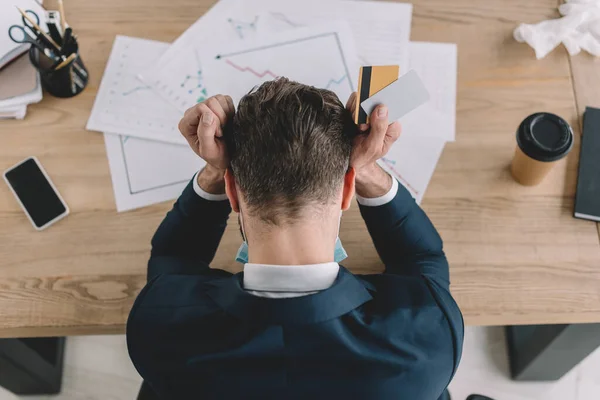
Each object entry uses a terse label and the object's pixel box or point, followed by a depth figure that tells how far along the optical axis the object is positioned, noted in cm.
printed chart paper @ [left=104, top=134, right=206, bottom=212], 99
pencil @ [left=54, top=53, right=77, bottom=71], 97
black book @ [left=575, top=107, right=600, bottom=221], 96
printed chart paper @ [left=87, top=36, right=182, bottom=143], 103
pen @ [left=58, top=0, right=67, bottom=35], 96
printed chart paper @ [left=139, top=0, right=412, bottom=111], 107
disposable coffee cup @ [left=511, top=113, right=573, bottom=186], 90
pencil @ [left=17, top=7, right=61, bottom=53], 92
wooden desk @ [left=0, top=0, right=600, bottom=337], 91
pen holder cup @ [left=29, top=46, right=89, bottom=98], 98
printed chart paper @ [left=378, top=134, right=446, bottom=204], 99
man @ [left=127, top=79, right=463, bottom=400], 67
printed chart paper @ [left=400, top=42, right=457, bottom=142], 103
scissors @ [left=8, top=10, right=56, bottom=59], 94
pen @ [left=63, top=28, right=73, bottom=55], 97
